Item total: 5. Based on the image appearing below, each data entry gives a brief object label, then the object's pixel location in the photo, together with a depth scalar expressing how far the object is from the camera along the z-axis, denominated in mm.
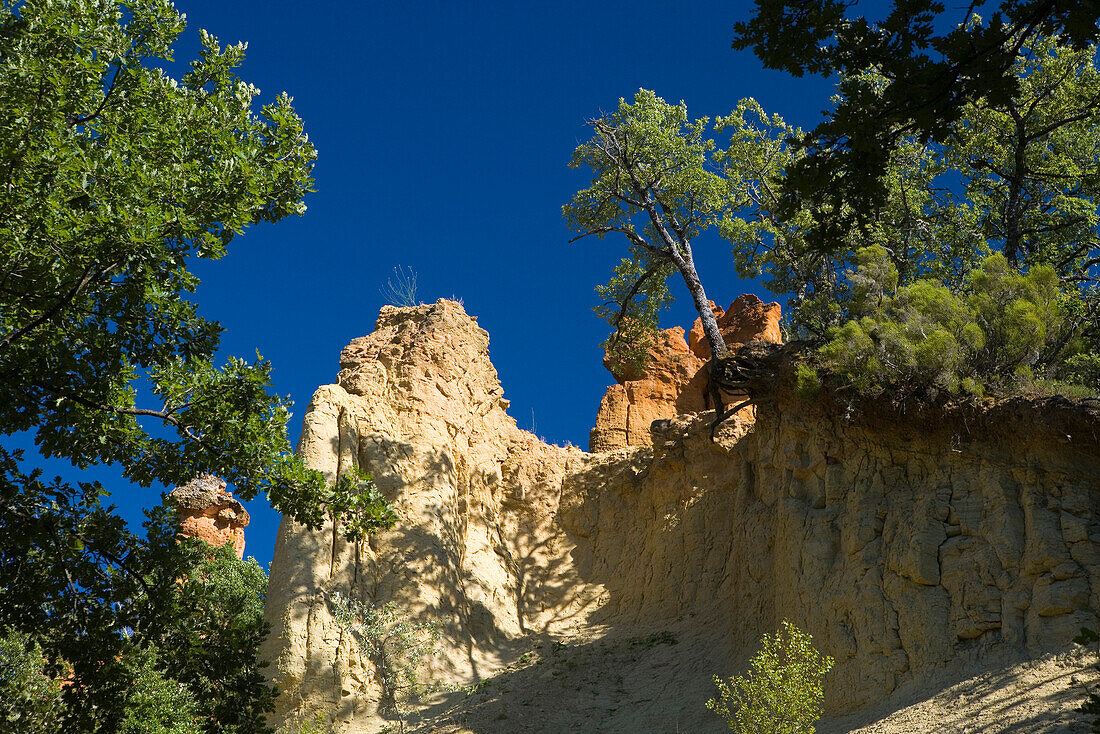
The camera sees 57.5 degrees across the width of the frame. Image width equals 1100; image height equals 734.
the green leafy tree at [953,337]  16406
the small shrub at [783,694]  13536
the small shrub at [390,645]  19094
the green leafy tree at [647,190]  27766
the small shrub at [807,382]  17830
